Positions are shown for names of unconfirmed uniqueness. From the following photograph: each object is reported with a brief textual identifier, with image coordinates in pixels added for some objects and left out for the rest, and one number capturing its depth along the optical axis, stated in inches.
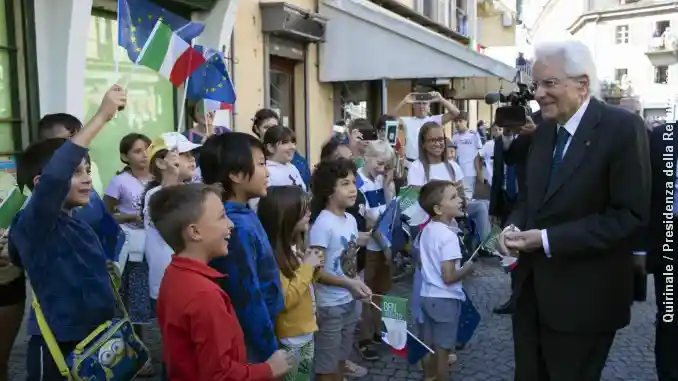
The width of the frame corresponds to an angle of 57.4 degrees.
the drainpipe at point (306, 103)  370.6
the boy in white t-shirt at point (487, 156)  379.1
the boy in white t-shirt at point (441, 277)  147.6
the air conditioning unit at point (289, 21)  312.5
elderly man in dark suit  100.1
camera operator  128.0
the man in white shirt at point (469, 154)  385.7
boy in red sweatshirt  79.7
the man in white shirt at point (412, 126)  297.5
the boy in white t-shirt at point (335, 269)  136.2
